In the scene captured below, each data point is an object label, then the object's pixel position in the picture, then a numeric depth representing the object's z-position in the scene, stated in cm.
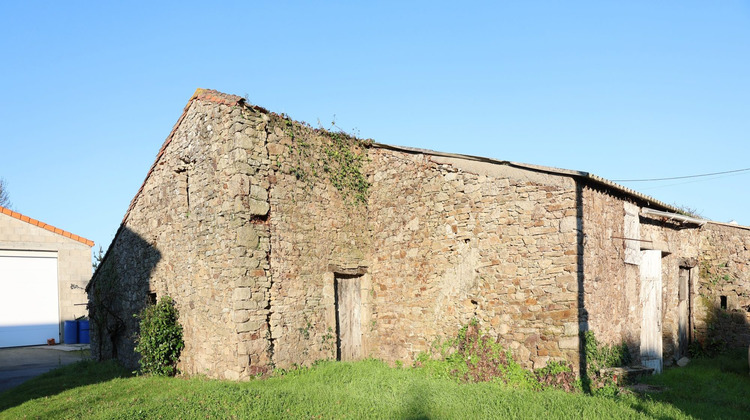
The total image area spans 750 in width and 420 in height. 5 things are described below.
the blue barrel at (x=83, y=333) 1872
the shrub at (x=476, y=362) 817
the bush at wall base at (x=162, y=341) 1012
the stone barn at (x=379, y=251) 824
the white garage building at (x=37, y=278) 1773
